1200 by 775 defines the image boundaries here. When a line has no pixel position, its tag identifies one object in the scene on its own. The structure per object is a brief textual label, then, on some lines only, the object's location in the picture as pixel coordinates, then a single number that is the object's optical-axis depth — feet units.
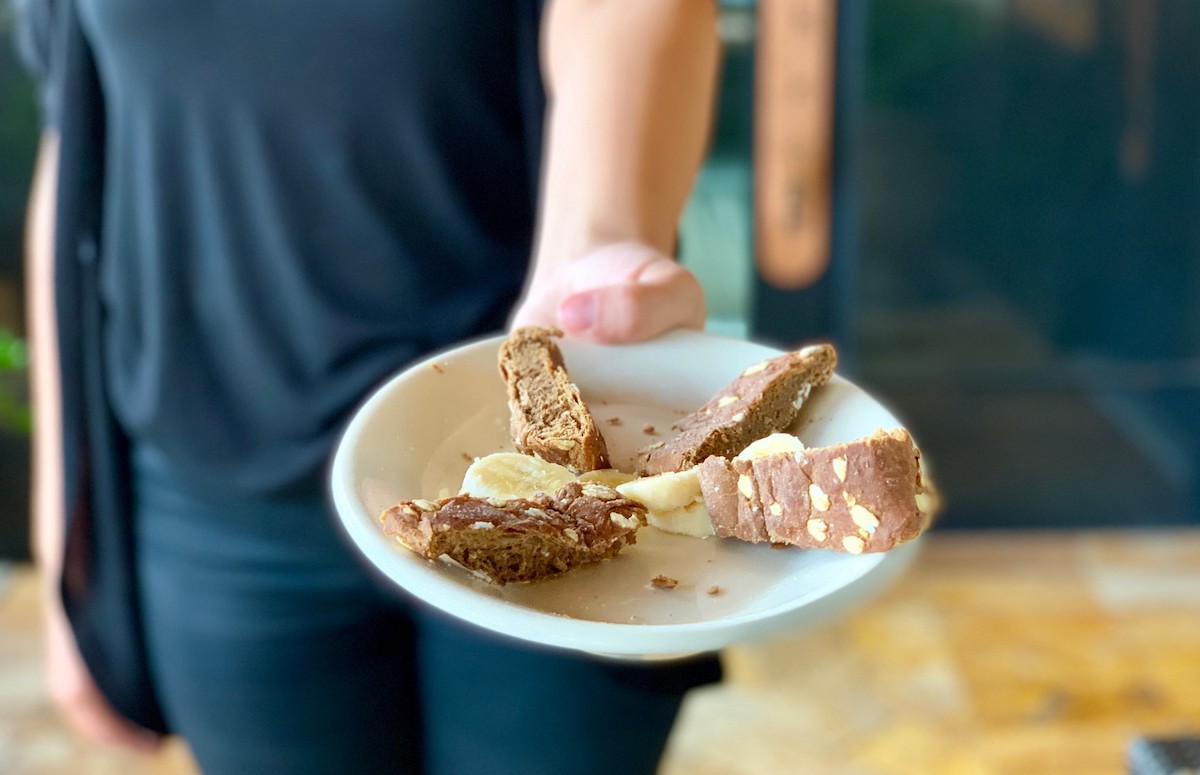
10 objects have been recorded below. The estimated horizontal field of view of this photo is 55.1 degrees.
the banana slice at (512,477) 2.16
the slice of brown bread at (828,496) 1.99
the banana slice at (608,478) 2.26
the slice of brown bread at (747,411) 2.28
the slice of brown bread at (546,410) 2.27
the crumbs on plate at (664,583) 1.98
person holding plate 2.85
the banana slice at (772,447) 2.21
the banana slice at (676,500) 2.12
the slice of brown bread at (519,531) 1.92
